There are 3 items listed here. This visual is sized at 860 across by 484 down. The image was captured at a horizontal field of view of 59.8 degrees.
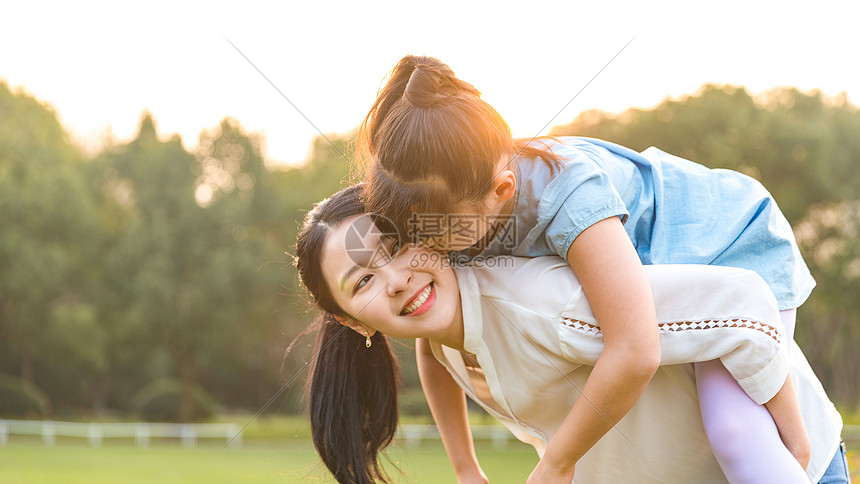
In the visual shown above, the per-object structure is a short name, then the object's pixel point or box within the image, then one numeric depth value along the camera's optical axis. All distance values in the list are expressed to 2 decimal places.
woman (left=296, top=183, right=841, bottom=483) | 1.62
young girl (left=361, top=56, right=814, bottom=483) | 1.58
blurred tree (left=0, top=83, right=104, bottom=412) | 16.36
